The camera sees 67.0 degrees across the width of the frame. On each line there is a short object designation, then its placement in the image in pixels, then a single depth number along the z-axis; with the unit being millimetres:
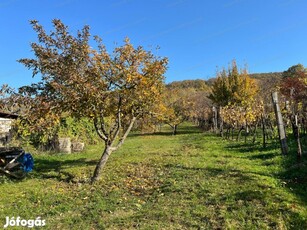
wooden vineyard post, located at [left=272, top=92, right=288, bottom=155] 8612
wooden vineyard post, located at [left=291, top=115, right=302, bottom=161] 7382
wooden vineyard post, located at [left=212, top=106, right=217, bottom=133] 20087
